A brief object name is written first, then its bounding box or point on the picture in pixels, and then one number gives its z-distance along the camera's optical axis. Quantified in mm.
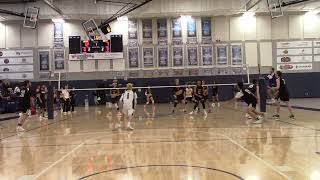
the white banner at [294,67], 37938
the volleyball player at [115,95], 26688
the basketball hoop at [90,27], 36144
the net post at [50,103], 22217
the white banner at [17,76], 37312
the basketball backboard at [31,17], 31859
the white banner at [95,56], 37188
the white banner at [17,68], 37250
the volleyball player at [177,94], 24738
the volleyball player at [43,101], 23911
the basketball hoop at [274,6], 30297
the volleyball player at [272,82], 22125
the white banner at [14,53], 37125
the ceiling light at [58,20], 37188
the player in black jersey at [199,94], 22531
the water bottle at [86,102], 36600
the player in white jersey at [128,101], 16109
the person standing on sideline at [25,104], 16984
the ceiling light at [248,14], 37750
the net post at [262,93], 20242
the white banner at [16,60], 37094
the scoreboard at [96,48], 36969
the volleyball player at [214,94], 34816
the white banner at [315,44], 37719
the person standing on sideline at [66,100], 26525
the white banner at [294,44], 37719
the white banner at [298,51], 37781
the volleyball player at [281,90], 18266
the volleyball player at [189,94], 25281
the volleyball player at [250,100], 16750
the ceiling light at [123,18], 37266
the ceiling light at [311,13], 37656
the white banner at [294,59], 37875
